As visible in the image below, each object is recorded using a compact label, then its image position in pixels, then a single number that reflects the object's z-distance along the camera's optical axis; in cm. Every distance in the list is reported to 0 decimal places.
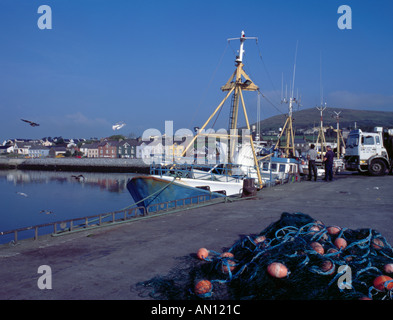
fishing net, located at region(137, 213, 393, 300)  345
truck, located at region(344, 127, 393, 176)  2381
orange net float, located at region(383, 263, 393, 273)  373
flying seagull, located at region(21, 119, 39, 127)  2356
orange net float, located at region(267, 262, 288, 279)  362
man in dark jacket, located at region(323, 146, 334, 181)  1778
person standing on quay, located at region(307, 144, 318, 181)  1794
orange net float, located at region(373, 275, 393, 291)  331
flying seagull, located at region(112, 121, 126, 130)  2823
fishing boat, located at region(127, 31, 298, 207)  1484
